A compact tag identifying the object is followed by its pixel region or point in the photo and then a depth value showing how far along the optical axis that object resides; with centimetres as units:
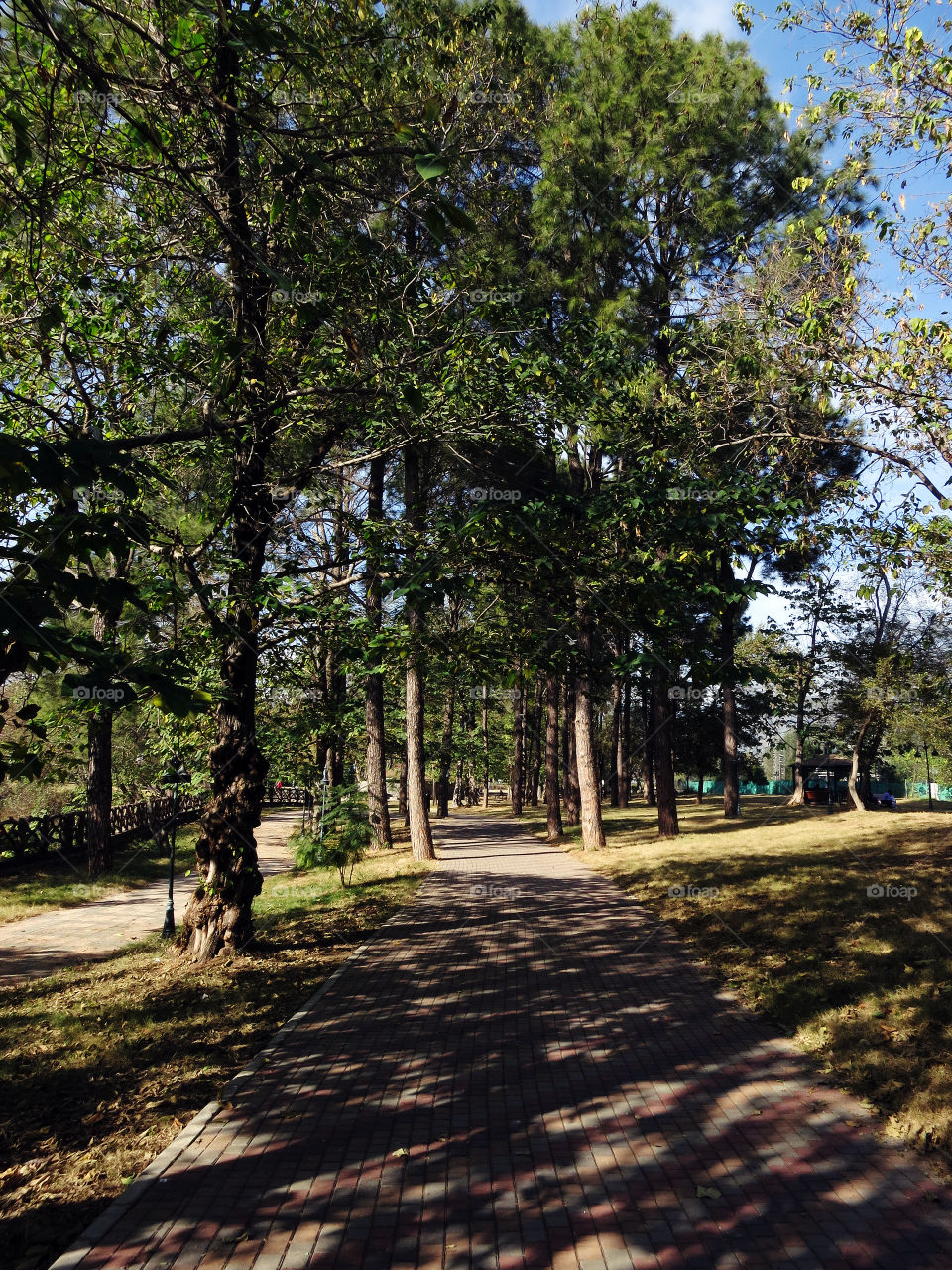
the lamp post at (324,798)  1580
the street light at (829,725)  3104
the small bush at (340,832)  1484
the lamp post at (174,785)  1292
